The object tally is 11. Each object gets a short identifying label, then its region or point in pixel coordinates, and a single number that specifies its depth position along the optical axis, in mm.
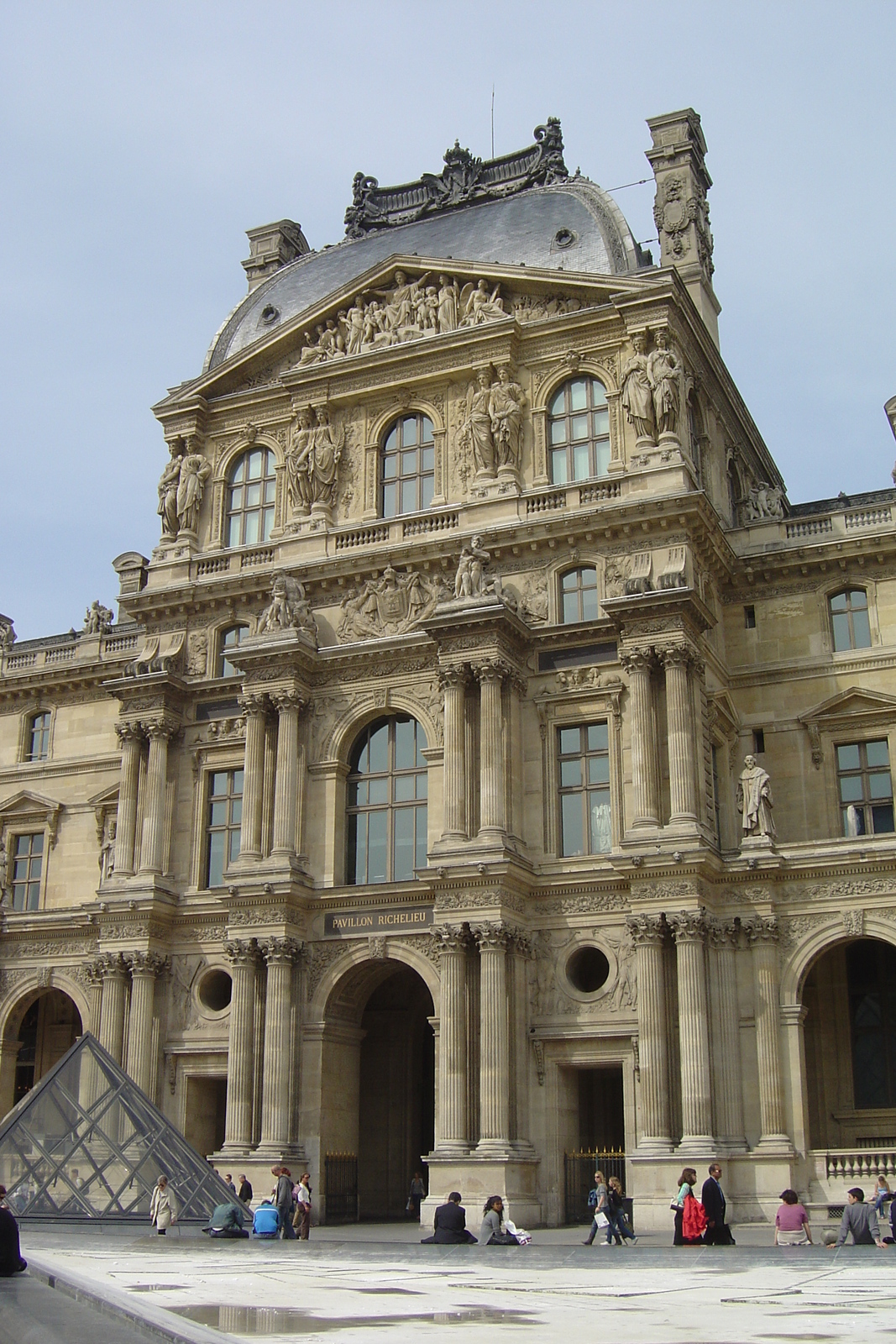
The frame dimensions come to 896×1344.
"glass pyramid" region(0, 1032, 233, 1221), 27812
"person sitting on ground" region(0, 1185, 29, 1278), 16266
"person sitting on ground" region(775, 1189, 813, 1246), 21625
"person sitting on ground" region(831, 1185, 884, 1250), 20969
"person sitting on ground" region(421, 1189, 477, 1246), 22016
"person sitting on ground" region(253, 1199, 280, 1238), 24766
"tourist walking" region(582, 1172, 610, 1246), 24656
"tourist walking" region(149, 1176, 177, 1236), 26281
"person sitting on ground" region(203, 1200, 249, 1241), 24828
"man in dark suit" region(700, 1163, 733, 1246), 22328
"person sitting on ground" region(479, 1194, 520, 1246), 22719
